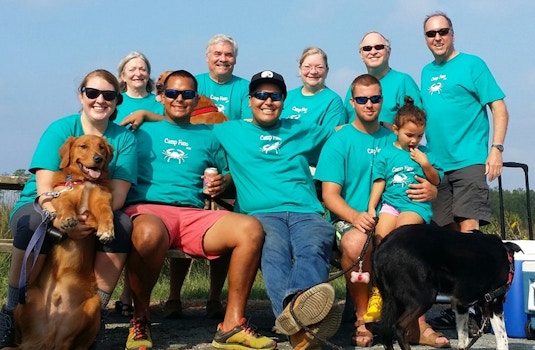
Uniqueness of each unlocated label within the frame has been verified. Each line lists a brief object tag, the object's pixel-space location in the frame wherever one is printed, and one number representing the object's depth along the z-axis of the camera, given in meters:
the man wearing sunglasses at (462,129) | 6.23
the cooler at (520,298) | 6.13
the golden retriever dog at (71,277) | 4.82
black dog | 4.66
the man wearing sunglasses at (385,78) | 6.43
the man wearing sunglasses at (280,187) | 5.18
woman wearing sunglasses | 4.84
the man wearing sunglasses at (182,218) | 5.16
